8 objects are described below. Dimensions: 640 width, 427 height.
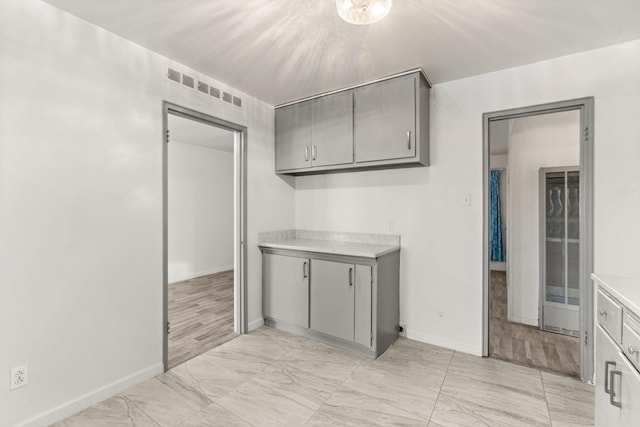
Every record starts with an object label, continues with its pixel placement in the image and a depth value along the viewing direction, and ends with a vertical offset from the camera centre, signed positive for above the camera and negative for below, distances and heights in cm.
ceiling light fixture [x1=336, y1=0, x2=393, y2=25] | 143 +99
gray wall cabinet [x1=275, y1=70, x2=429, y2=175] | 254 +79
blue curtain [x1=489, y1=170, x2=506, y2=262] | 615 -22
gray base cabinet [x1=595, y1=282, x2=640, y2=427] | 112 -66
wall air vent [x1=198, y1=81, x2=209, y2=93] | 259 +110
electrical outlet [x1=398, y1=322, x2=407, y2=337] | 294 -118
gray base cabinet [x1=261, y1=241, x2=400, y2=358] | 255 -81
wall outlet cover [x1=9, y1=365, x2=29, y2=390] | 163 -92
